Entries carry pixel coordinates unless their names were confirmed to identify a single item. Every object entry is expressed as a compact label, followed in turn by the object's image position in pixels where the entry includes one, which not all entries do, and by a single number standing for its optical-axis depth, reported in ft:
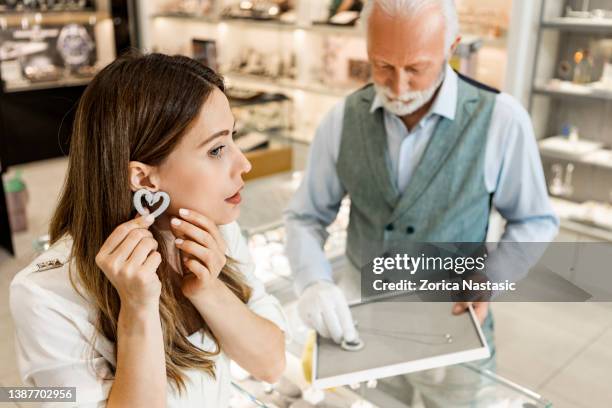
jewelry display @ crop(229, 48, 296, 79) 19.84
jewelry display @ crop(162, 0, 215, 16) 21.30
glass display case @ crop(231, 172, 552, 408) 4.07
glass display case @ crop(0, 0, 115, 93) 19.22
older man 4.65
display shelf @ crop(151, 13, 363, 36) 16.69
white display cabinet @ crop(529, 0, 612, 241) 12.14
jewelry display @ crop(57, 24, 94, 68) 20.54
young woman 2.77
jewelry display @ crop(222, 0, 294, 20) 18.97
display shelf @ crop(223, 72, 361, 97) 17.94
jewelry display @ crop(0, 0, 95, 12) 18.93
